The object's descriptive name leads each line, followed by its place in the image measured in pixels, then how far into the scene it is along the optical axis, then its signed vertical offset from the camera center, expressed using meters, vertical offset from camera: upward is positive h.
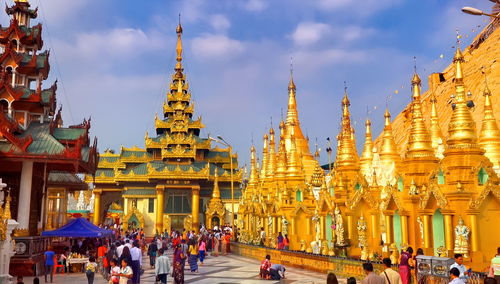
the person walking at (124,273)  11.78 -1.41
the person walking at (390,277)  8.65 -1.06
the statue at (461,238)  13.77 -0.62
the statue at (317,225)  21.78 -0.46
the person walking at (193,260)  21.24 -1.95
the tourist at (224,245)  33.65 -2.09
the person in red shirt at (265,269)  18.50 -2.01
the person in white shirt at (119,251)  17.34 -1.31
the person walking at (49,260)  17.03 -1.60
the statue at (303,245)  23.31 -1.41
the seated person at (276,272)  18.27 -2.09
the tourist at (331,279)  7.81 -1.00
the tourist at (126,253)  14.04 -1.14
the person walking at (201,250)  25.85 -1.87
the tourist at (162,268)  14.88 -1.61
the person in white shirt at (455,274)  7.87 -0.95
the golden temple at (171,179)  47.91 +3.44
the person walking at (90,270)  14.73 -1.69
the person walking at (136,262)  15.76 -1.53
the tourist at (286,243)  24.41 -1.39
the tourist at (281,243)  24.59 -1.39
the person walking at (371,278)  8.24 -1.03
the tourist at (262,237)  29.69 -1.37
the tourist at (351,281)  7.55 -1.00
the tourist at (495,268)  10.46 -1.08
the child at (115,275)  11.84 -1.45
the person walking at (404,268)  12.77 -1.35
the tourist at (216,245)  32.16 -2.01
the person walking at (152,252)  23.62 -1.80
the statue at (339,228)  19.39 -0.51
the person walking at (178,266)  16.11 -1.69
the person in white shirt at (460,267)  9.98 -1.05
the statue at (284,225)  25.20 -0.56
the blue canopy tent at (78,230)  20.77 -0.74
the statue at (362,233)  17.83 -0.65
